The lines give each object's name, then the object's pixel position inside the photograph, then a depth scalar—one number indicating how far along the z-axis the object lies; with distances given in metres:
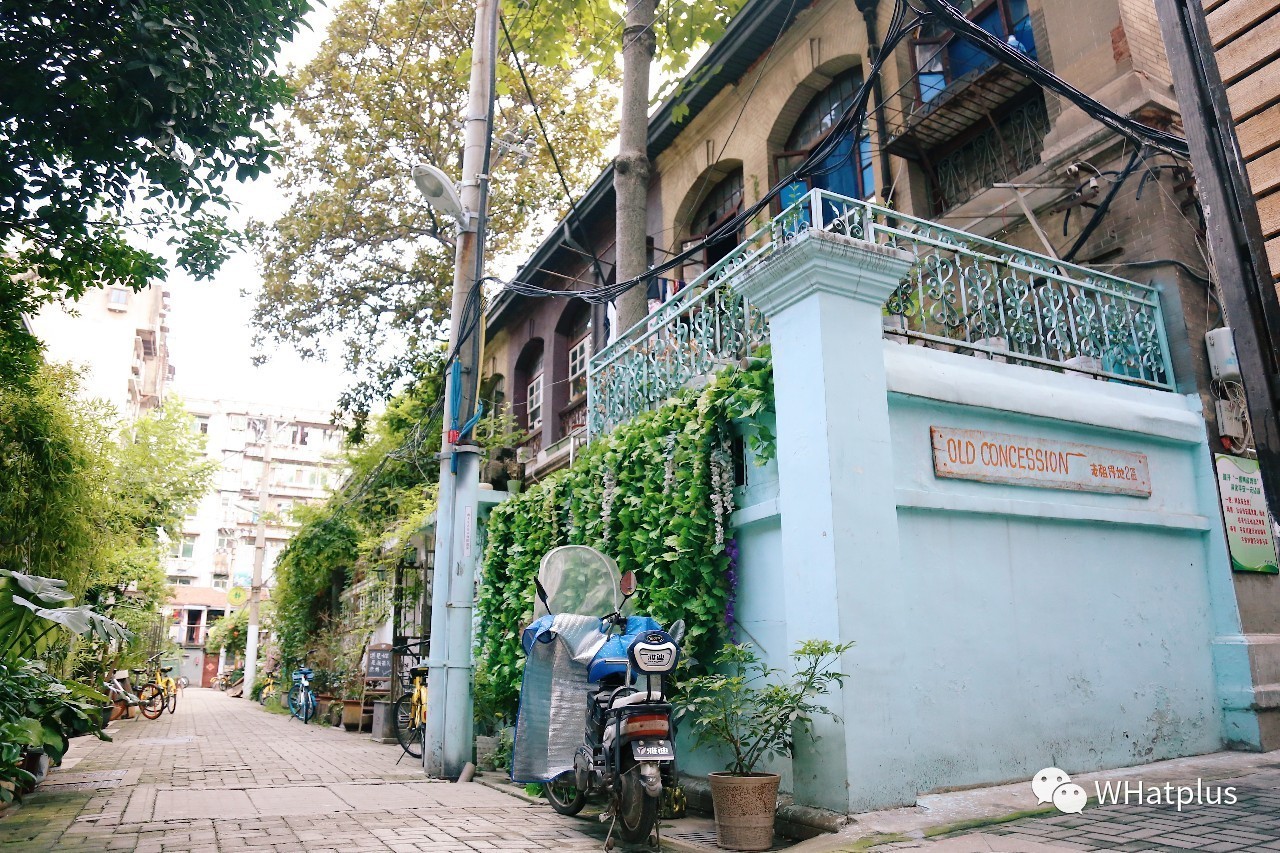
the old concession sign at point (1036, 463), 5.95
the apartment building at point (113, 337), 24.38
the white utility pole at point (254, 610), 32.07
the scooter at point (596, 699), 4.93
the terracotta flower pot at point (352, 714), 15.15
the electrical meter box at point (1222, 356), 7.32
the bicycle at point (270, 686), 24.16
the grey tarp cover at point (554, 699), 5.80
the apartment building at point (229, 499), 50.19
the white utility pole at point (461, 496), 8.33
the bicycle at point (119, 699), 16.36
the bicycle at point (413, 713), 10.11
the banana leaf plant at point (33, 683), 6.16
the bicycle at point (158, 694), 18.23
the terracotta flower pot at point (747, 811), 4.71
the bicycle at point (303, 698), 17.59
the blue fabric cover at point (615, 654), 5.49
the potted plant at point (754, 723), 4.73
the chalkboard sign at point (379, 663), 14.65
